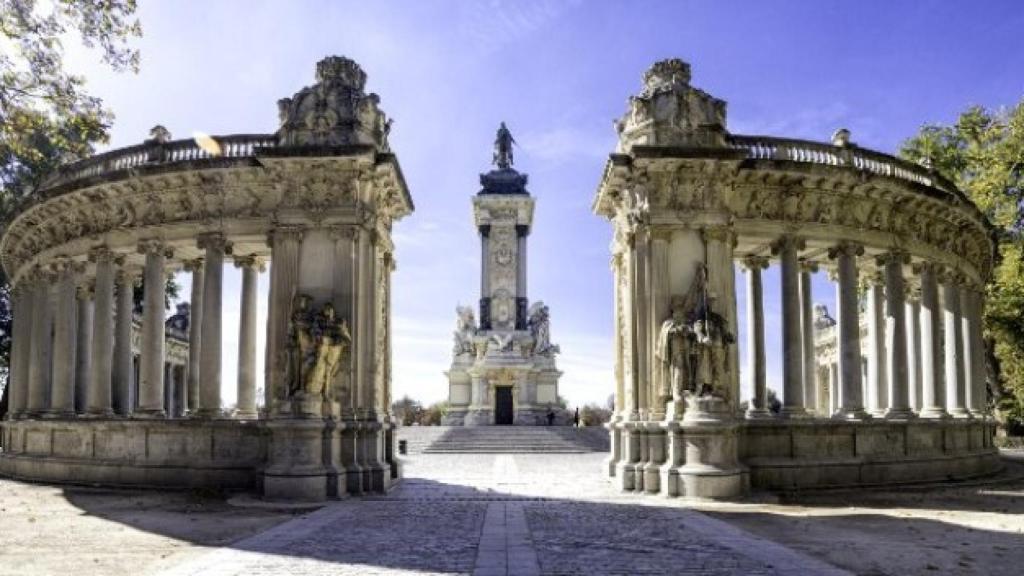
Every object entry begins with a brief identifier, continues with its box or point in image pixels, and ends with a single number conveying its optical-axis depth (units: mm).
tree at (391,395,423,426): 73344
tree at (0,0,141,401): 14516
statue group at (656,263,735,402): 22734
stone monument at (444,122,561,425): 60625
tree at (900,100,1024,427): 37469
